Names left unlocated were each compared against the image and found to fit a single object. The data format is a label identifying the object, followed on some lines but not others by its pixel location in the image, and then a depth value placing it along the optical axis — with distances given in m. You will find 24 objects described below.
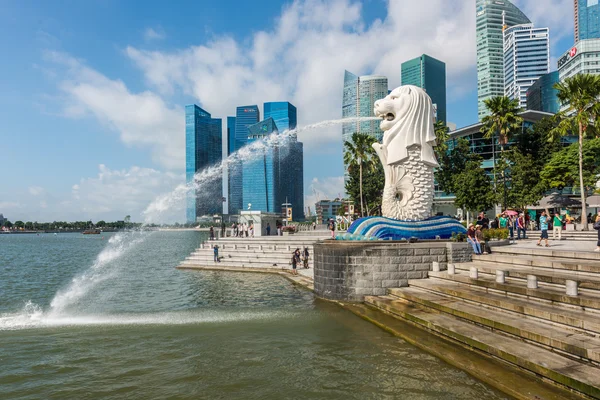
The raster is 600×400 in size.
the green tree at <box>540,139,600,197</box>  34.59
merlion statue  18.91
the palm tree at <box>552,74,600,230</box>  26.22
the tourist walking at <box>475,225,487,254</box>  17.14
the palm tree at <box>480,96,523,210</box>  33.97
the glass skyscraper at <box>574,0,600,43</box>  167.62
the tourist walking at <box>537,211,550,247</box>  18.42
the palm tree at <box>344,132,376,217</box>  44.09
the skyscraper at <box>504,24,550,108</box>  185.75
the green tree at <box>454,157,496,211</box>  37.28
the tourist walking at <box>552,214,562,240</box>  21.38
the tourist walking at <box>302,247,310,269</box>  26.25
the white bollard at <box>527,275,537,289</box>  10.90
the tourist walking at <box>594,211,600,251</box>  13.91
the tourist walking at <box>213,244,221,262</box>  30.94
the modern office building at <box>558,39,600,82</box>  123.31
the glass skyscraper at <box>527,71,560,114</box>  140.50
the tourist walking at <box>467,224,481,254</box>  16.84
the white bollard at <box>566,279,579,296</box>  9.63
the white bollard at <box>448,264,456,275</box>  15.07
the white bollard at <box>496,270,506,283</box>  12.18
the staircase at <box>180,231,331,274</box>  28.60
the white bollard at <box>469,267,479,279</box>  13.43
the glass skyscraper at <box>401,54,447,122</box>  199.25
